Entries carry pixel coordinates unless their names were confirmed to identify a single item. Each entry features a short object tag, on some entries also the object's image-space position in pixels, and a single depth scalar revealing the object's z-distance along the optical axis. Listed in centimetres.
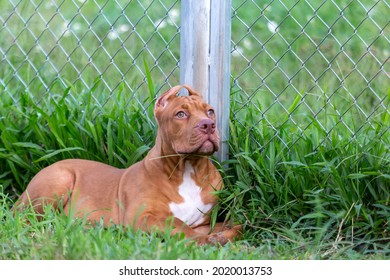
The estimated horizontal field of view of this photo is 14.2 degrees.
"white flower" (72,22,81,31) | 1340
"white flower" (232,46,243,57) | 1200
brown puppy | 800
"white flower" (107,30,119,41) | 1256
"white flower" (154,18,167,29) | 1287
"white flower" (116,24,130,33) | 1288
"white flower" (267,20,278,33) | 1263
